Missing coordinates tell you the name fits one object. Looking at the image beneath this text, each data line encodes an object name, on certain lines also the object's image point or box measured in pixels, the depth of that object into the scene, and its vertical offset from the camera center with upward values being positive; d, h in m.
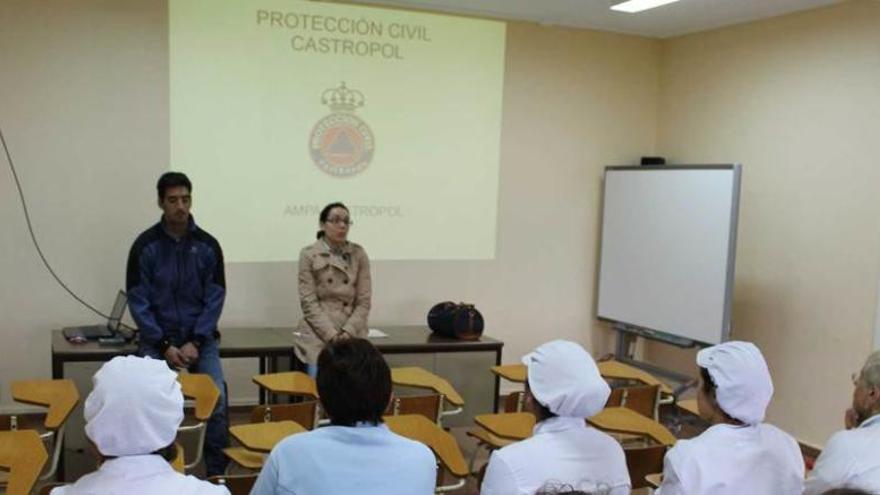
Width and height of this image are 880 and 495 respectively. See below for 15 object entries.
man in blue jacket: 3.94 -0.63
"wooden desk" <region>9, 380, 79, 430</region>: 3.06 -0.97
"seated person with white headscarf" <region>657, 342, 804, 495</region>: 2.13 -0.71
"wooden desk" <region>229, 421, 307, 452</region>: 2.79 -0.96
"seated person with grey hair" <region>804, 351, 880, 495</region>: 1.99 -0.67
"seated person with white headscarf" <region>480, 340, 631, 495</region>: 2.04 -0.69
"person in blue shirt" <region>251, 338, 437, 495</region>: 1.79 -0.64
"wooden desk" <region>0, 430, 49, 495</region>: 2.29 -0.91
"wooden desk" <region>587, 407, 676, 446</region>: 3.20 -0.99
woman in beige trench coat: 4.50 -0.65
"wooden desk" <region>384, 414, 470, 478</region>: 2.74 -0.94
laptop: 4.39 -0.93
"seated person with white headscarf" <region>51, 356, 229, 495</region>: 1.66 -0.57
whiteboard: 5.16 -0.42
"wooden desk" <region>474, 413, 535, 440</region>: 3.20 -1.01
